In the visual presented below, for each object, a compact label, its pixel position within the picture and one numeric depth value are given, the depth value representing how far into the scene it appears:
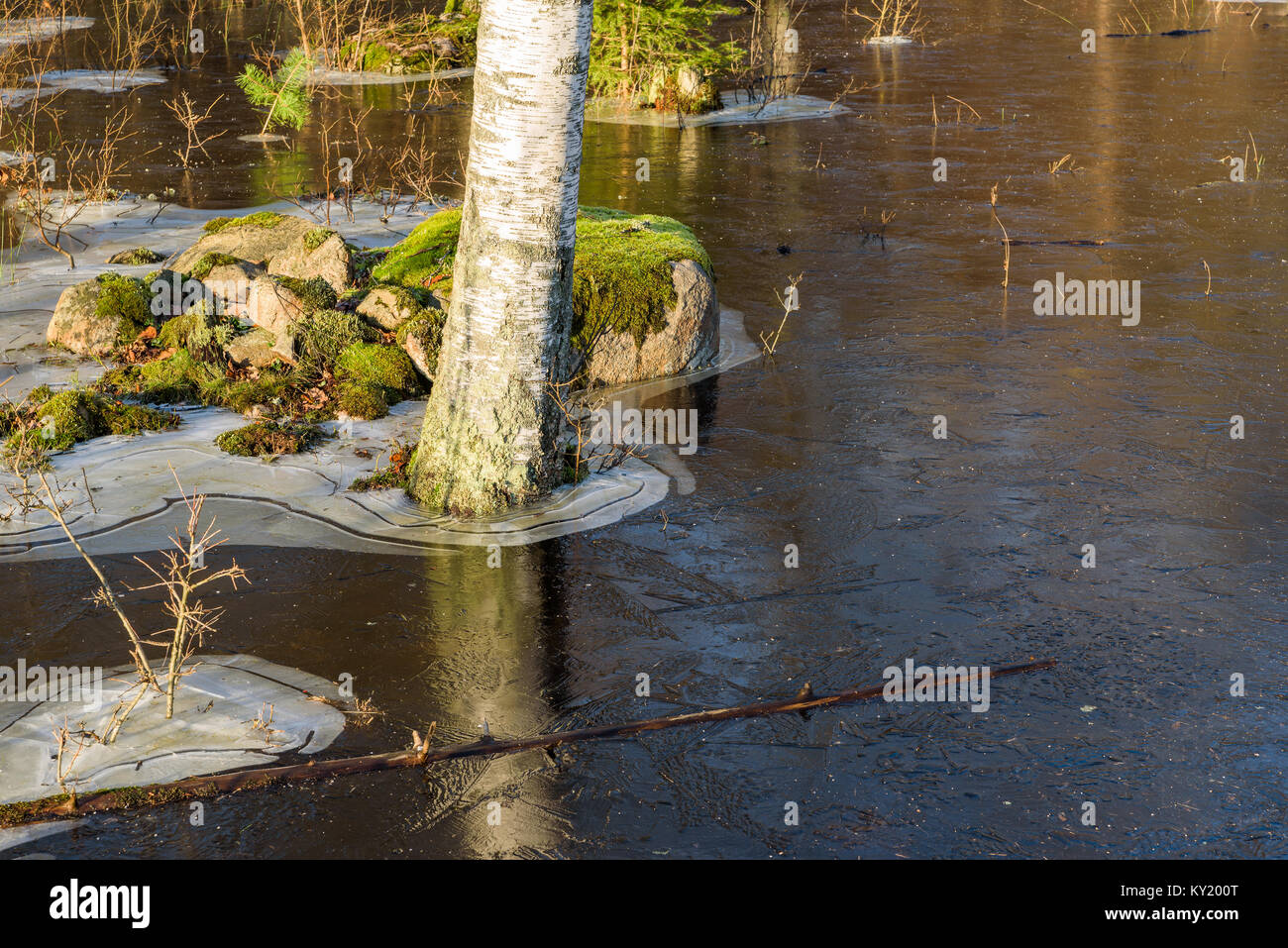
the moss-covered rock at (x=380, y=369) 8.97
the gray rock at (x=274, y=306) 9.33
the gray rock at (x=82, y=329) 9.55
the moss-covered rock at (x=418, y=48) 23.17
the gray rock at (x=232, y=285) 9.80
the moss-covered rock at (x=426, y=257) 10.05
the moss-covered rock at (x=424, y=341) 9.05
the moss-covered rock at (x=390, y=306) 9.40
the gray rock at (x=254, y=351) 9.18
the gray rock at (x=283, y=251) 10.24
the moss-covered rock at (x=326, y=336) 9.08
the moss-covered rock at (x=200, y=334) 9.20
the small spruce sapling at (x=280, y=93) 17.39
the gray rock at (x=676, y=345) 9.31
